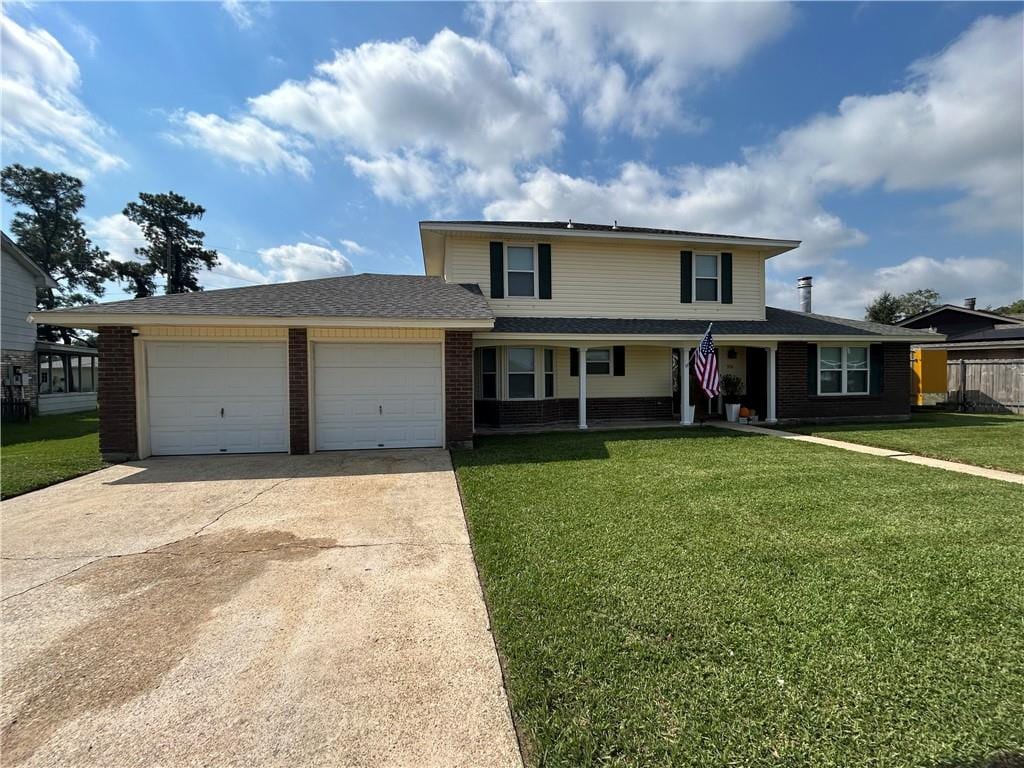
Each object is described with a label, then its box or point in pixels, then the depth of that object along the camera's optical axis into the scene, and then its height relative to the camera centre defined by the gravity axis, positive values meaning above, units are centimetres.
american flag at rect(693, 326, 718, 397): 1071 +19
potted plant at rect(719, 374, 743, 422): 1324 -42
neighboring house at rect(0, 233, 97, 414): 1652 +102
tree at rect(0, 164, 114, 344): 2944 +1000
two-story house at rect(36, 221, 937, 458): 851 +69
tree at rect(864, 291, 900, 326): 4481 +653
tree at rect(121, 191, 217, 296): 3391 +1100
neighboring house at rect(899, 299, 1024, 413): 1530 +6
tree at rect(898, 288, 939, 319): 4934 +819
